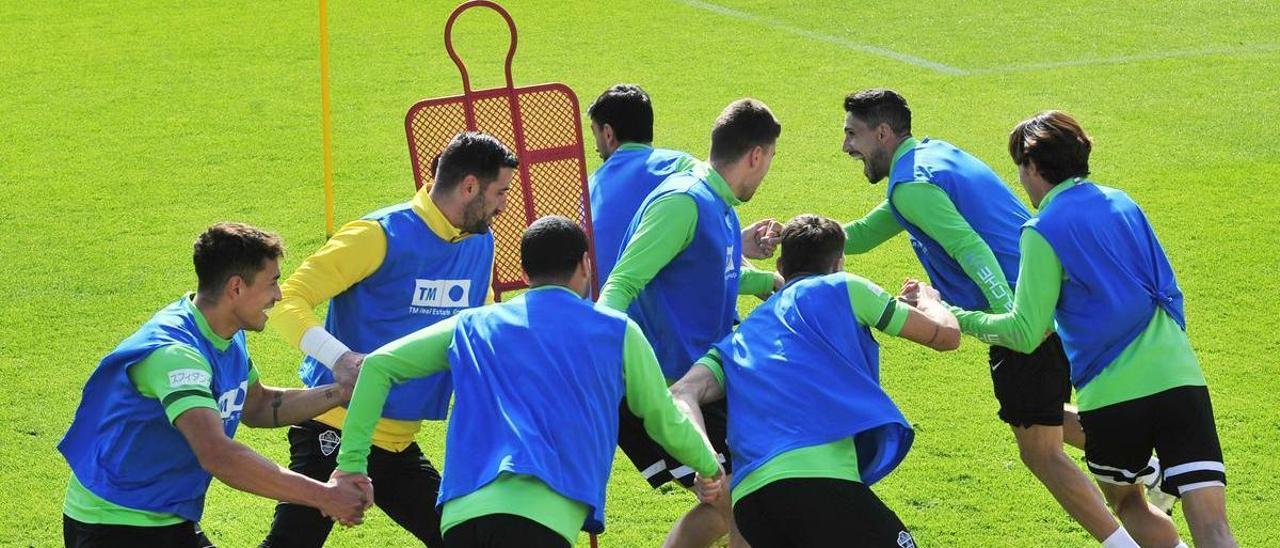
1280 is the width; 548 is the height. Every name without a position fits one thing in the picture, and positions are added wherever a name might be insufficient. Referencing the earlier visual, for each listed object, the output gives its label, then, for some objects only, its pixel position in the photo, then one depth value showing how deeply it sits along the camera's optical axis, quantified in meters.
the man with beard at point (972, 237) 13.01
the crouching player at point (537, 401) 9.31
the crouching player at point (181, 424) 9.86
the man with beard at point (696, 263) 11.96
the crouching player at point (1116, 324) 11.47
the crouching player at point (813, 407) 10.08
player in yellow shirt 11.75
